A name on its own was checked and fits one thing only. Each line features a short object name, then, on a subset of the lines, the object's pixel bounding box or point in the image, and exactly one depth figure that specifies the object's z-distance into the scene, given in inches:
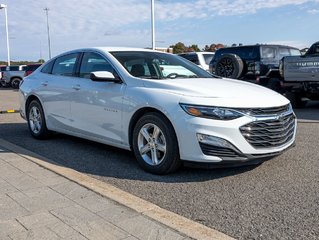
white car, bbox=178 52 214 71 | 498.2
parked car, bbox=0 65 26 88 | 859.6
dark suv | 379.1
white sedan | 128.8
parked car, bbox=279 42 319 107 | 315.2
